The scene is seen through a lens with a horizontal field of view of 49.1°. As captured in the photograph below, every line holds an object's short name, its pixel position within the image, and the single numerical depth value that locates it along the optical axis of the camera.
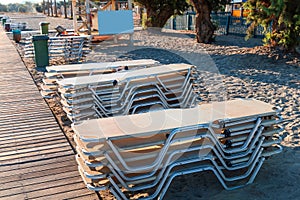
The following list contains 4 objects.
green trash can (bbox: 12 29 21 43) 17.42
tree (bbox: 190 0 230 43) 14.51
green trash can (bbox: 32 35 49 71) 10.57
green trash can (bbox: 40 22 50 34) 17.25
